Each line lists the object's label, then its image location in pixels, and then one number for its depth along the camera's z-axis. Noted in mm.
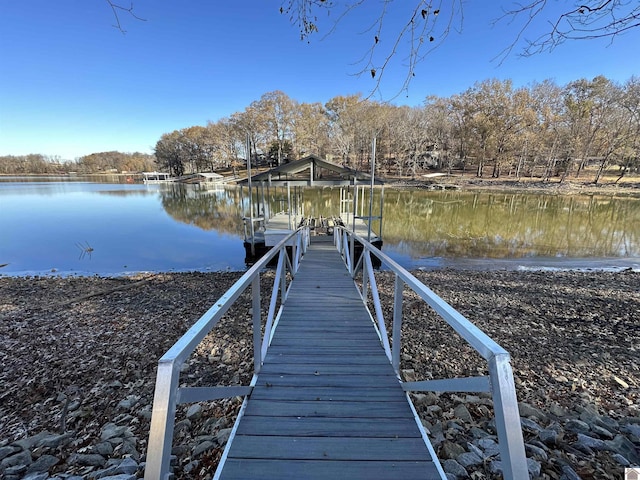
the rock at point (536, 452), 2024
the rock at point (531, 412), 2549
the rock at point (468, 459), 1996
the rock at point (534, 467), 1861
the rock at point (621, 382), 3086
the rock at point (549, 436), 2186
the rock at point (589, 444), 2115
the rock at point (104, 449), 2299
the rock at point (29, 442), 2421
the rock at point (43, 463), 2168
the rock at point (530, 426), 2328
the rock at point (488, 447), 2064
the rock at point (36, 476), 2055
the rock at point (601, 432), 2259
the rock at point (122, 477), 1978
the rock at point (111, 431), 2501
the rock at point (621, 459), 1969
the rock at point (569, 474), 1845
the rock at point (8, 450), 2329
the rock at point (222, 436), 2293
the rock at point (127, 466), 2072
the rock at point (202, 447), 2207
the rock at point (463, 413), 2549
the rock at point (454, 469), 1890
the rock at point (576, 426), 2338
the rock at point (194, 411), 2706
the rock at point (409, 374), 3311
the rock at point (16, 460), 2205
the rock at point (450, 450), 2094
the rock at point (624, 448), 2029
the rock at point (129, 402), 2936
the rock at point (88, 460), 2189
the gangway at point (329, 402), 1003
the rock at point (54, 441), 2441
